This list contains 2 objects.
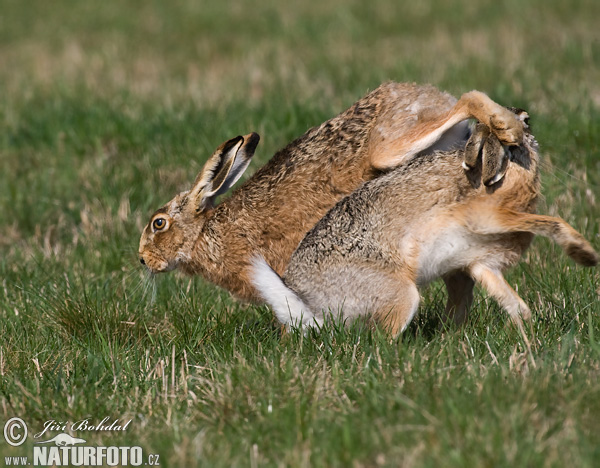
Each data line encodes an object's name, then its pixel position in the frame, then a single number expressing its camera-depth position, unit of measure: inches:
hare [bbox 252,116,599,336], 347.3
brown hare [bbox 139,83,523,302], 435.5
